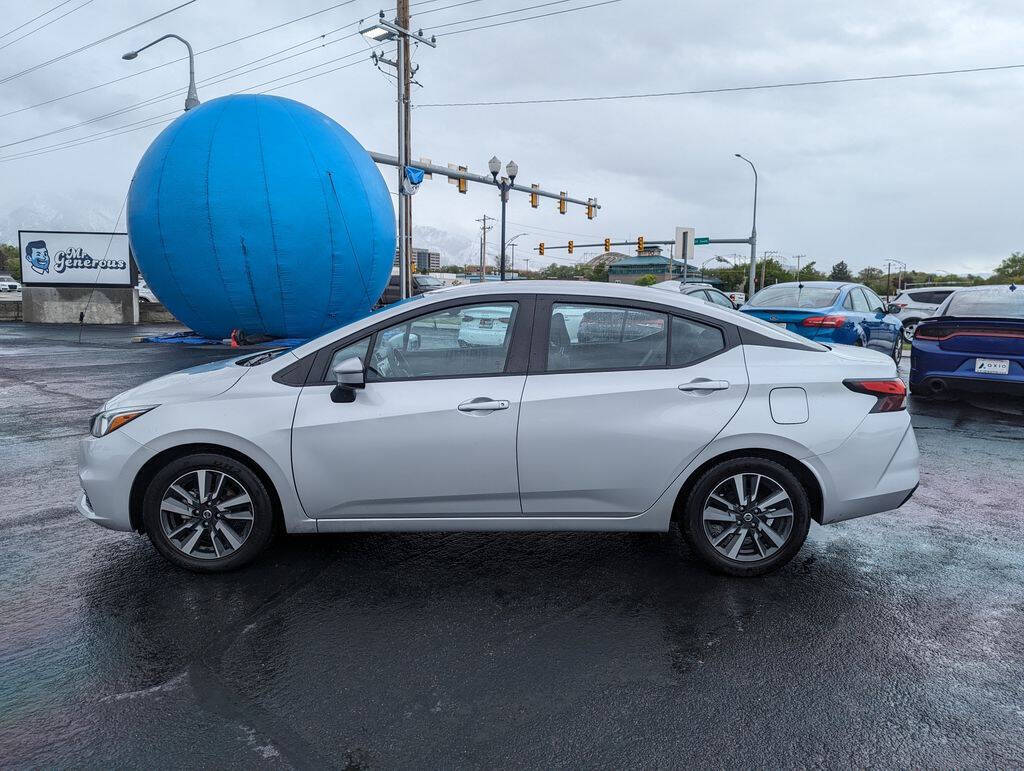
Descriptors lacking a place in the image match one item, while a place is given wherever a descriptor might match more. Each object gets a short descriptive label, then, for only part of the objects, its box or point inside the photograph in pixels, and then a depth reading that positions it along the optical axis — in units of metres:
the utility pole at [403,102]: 22.02
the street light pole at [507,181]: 29.09
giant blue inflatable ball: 14.82
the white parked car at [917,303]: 20.80
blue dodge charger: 8.50
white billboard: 24.48
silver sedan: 3.86
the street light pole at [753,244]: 41.77
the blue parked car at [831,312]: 10.76
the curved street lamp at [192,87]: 22.12
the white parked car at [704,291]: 16.45
